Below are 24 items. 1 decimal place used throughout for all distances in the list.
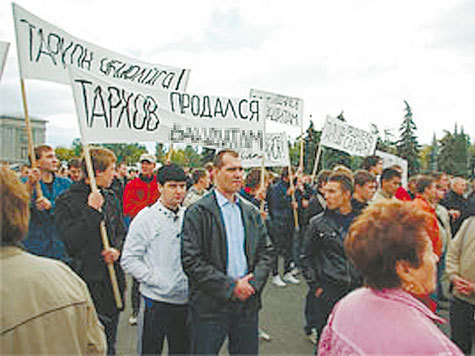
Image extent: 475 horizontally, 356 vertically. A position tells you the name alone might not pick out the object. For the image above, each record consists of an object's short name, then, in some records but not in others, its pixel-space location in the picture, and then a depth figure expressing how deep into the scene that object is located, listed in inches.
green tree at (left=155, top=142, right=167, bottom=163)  2329.0
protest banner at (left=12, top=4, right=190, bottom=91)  148.6
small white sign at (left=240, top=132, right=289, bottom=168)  274.7
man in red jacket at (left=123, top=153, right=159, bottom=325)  234.1
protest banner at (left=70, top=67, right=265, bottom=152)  148.8
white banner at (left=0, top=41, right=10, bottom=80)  146.6
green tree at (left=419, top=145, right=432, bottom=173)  2976.4
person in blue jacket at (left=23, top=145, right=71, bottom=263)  156.3
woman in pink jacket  61.1
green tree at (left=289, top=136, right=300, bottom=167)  1826.2
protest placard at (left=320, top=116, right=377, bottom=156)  315.3
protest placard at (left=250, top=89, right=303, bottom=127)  298.0
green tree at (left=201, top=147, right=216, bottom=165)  1504.7
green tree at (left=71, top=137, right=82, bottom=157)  3080.7
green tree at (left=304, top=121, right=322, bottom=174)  1481.3
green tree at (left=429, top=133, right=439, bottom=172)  2309.3
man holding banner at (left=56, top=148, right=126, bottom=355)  126.3
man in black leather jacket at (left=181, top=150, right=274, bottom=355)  116.1
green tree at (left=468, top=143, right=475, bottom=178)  2202.9
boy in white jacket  126.0
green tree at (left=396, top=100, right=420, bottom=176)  1720.0
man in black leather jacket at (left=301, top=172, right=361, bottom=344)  145.5
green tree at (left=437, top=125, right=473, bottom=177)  2047.9
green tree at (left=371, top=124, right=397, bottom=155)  1665.4
